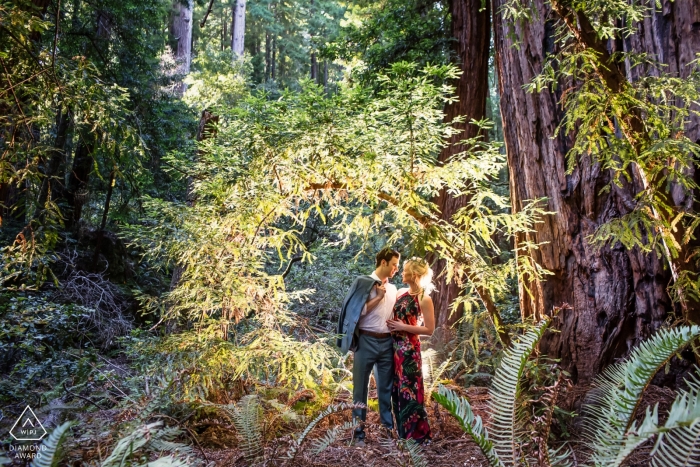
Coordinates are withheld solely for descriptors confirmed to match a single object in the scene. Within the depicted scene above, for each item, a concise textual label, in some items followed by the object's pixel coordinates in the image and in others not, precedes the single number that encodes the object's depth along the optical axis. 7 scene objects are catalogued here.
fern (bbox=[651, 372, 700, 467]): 1.82
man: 4.61
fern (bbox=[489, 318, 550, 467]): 2.71
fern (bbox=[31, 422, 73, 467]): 2.15
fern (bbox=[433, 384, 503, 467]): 2.42
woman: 4.41
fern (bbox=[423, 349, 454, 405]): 4.96
